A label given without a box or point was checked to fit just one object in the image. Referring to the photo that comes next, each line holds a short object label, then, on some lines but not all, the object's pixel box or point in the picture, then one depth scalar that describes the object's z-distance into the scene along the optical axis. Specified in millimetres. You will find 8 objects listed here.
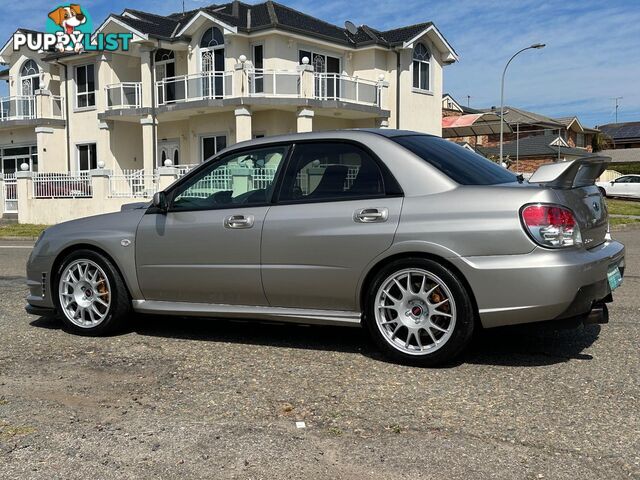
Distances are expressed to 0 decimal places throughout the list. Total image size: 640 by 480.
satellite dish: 30859
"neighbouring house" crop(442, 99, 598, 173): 40172
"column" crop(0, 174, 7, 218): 24094
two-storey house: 25906
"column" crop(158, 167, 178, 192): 21109
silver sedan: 4137
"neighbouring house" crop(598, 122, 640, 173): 68938
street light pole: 30591
